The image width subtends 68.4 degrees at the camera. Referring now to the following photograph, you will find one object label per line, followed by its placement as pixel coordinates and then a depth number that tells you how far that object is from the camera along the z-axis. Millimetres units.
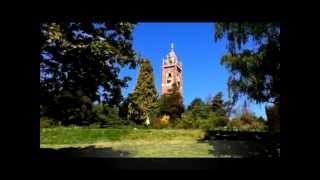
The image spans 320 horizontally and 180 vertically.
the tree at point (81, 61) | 4911
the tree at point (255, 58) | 5305
